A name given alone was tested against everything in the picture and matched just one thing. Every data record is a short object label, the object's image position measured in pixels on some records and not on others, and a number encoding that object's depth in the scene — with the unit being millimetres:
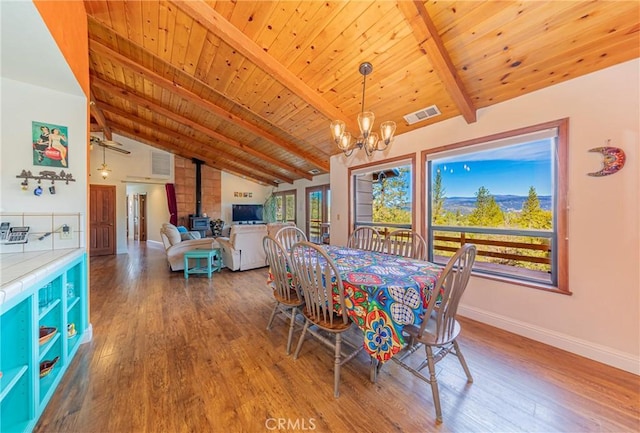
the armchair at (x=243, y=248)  4496
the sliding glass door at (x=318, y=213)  6693
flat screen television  8391
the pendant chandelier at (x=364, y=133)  2068
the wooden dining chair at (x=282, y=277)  1973
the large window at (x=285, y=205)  7996
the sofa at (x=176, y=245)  4438
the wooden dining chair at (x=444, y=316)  1352
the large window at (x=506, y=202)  2186
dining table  1380
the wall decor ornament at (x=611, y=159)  1804
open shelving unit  1173
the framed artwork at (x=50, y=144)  1844
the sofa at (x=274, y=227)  4222
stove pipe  7761
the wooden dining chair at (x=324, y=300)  1536
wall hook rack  1808
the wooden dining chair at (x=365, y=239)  2830
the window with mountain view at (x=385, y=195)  3602
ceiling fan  5331
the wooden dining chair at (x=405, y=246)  2418
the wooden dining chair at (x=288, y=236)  2934
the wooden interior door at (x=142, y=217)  9066
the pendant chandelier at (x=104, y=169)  6040
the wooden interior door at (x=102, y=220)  6262
